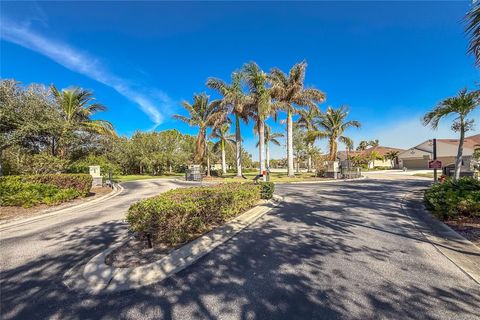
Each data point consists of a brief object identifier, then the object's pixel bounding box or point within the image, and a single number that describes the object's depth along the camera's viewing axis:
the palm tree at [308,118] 26.33
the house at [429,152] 45.85
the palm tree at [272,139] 38.66
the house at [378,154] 62.42
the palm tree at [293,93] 24.63
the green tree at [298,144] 46.79
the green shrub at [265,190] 10.71
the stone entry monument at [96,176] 18.08
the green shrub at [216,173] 32.41
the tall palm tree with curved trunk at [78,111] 18.89
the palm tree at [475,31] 4.36
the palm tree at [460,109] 10.30
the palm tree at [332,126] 28.53
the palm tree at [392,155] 61.96
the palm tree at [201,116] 26.10
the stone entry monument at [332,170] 24.61
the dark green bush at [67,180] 10.60
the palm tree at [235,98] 23.80
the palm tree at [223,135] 31.42
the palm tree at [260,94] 22.52
